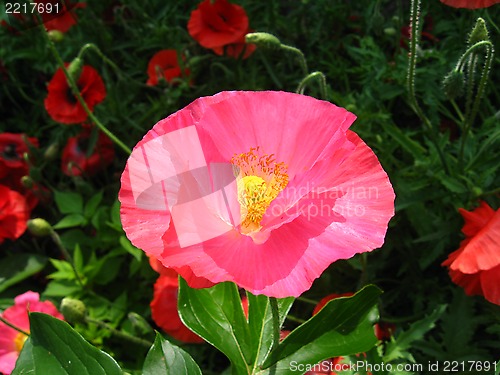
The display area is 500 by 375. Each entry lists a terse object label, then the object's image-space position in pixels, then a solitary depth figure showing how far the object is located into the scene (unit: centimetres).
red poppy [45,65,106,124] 43
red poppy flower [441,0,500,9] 27
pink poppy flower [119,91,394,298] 18
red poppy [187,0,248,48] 43
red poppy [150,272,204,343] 32
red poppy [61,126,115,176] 45
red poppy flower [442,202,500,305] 25
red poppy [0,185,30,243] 42
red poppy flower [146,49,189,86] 46
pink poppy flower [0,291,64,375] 35
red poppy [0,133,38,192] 45
